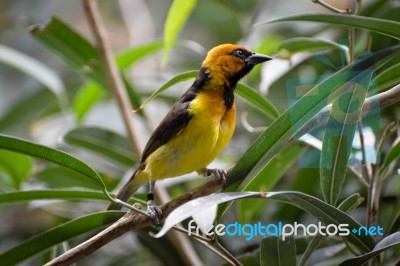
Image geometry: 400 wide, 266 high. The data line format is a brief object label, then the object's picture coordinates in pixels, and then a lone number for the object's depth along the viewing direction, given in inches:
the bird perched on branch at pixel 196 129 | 133.8
